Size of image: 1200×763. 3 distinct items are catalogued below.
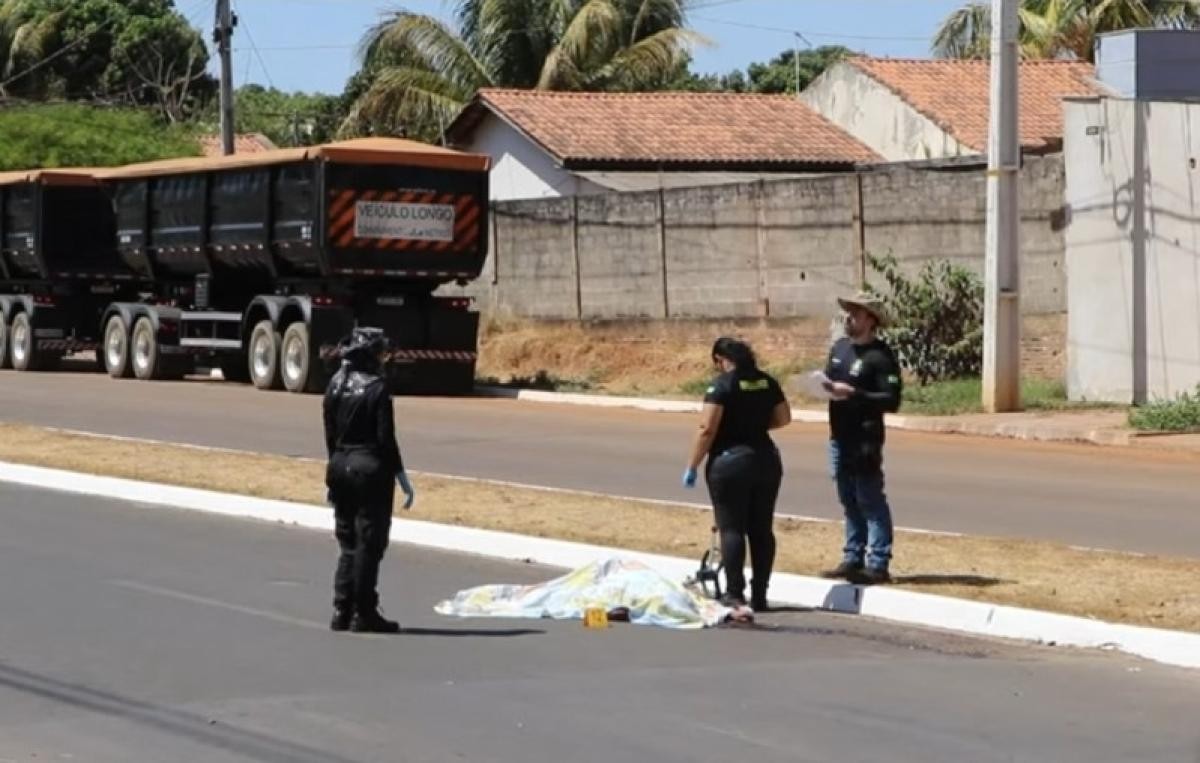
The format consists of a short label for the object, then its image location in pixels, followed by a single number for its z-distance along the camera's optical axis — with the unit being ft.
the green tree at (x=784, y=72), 265.75
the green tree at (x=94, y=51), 250.78
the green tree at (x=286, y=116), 227.20
